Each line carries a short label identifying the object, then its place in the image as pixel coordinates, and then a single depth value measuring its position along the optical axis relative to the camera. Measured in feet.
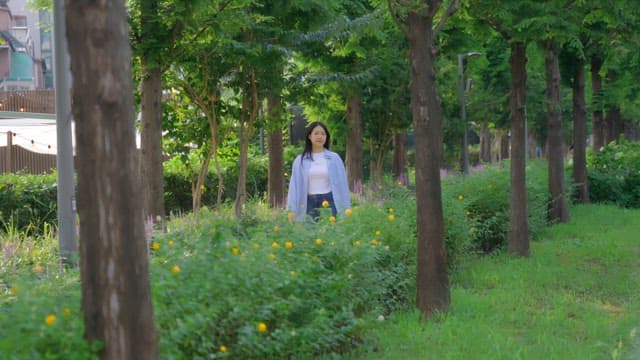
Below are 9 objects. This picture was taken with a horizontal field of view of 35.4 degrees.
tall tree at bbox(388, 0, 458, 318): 27.04
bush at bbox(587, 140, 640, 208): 75.15
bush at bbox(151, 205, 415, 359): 17.34
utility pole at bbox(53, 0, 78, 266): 29.01
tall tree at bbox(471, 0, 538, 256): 41.14
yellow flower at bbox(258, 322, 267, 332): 18.04
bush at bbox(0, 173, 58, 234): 54.13
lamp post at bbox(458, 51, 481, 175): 86.21
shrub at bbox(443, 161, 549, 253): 42.55
